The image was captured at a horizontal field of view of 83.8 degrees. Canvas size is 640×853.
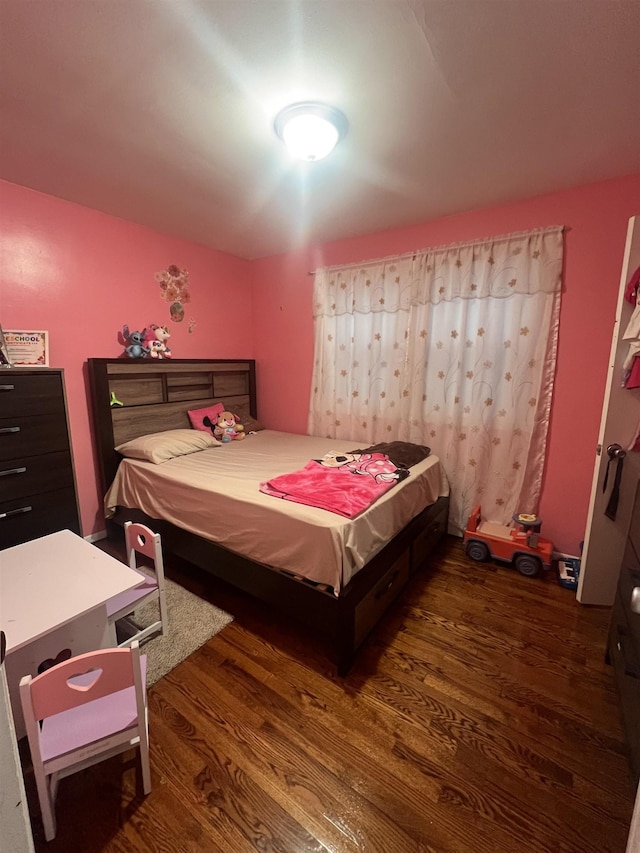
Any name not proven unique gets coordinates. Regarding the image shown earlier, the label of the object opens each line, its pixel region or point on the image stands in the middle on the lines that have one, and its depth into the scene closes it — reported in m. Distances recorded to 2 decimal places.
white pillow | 2.64
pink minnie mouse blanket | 1.87
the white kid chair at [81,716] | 0.99
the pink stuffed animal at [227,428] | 3.40
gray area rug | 1.75
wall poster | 2.29
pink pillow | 3.33
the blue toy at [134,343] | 2.87
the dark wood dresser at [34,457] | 2.04
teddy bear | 3.00
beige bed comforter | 1.69
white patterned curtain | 2.49
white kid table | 1.17
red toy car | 2.45
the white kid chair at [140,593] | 1.63
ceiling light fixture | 1.58
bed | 1.69
